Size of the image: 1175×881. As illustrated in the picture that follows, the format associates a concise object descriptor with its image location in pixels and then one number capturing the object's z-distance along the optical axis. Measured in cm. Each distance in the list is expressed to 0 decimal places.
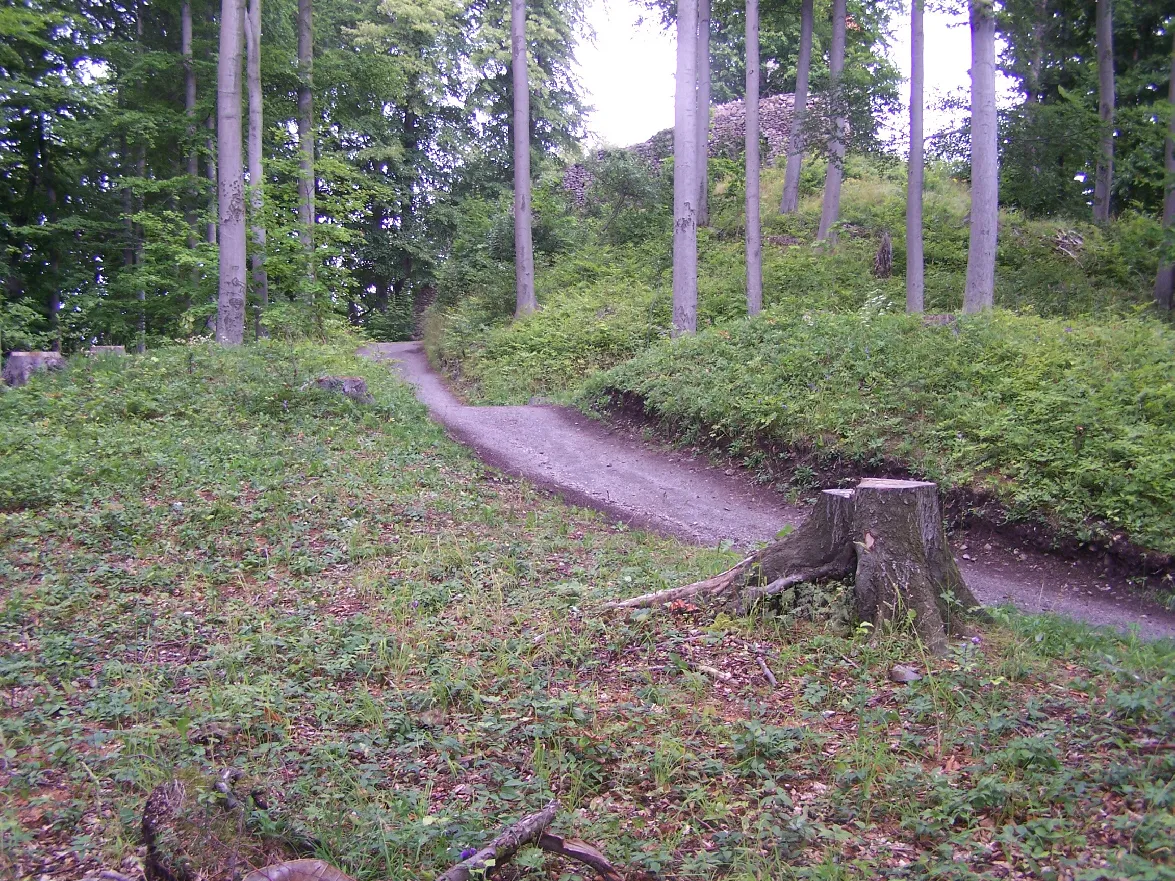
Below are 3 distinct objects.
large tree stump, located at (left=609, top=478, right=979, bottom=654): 512
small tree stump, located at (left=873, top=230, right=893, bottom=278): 1917
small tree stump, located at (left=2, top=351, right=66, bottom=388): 1268
